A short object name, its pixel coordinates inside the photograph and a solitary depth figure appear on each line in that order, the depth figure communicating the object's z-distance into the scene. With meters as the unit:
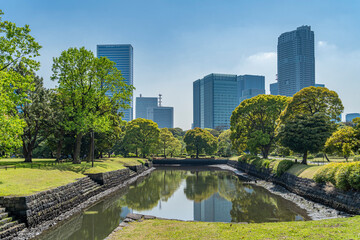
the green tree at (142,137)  64.00
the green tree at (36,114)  28.16
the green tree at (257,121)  44.41
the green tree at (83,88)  31.73
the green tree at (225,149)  85.91
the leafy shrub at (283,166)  32.08
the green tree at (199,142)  78.88
